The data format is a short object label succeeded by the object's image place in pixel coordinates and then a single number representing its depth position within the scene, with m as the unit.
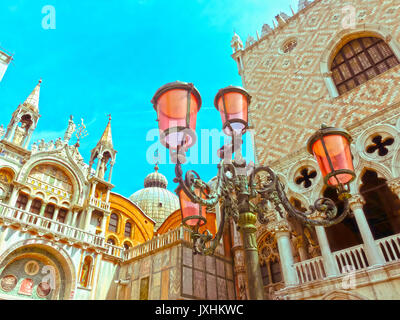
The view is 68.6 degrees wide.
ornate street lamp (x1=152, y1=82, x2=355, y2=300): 3.23
